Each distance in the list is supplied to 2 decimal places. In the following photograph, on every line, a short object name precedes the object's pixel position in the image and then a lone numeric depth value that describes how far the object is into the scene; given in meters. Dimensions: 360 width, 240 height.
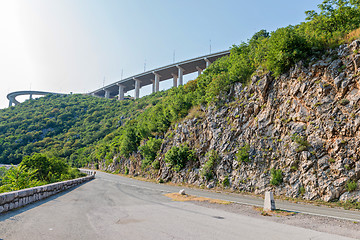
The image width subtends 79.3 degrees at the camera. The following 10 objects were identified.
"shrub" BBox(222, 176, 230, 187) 19.88
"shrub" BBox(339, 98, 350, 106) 14.78
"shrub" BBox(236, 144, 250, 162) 19.27
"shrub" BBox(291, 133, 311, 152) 15.62
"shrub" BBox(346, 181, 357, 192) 12.50
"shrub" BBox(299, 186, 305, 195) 14.47
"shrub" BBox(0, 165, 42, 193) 12.46
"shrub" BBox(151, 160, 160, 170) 31.77
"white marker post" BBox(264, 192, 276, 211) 10.09
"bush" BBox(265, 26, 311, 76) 18.33
